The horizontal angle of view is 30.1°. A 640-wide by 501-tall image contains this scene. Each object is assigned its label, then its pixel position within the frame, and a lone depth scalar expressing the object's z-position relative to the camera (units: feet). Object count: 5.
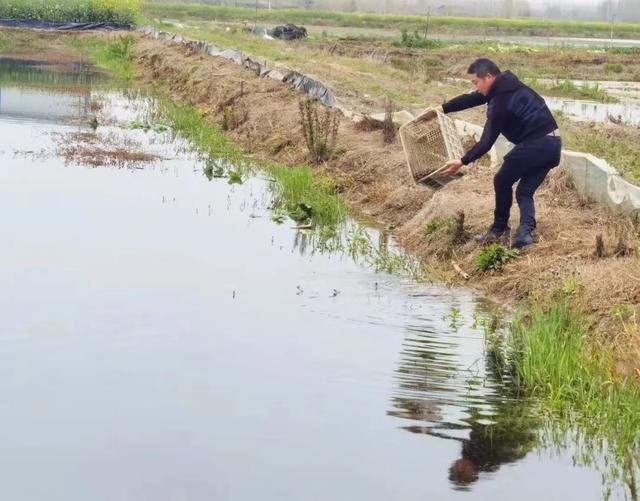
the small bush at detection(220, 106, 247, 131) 63.52
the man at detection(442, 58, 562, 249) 30.58
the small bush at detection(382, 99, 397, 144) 47.98
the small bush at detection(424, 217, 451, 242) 35.47
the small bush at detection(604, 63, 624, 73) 129.49
